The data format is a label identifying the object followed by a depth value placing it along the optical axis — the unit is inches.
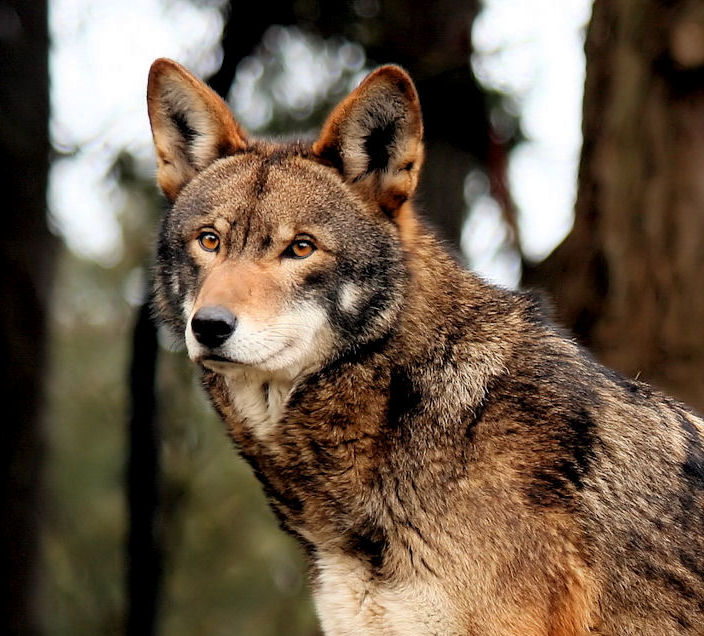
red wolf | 340.2
